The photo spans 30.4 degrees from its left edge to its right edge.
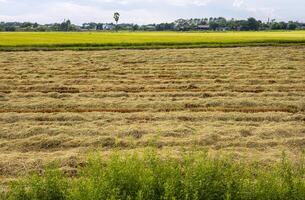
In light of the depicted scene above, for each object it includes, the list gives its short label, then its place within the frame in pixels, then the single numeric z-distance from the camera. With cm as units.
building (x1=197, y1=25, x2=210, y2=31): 11577
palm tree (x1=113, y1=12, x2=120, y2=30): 12054
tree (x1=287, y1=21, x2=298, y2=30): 9956
